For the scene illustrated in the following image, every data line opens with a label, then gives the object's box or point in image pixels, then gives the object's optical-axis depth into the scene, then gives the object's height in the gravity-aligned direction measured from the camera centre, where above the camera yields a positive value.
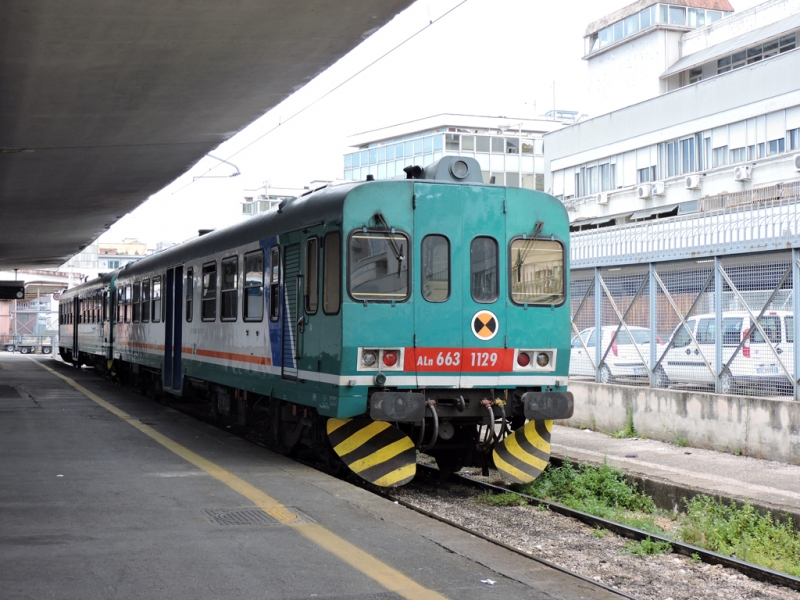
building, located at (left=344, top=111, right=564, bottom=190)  65.50 +11.97
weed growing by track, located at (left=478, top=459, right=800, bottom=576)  7.56 -1.73
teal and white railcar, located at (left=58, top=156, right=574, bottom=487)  9.13 +0.00
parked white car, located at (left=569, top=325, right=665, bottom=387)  14.48 -0.52
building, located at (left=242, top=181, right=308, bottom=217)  81.56 +10.99
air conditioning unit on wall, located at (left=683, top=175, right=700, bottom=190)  38.28 +5.41
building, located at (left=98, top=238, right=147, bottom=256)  119.00 +9.40
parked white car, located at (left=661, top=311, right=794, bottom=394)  11.90 -0.42
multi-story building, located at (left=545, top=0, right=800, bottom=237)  35.47 +8.07
